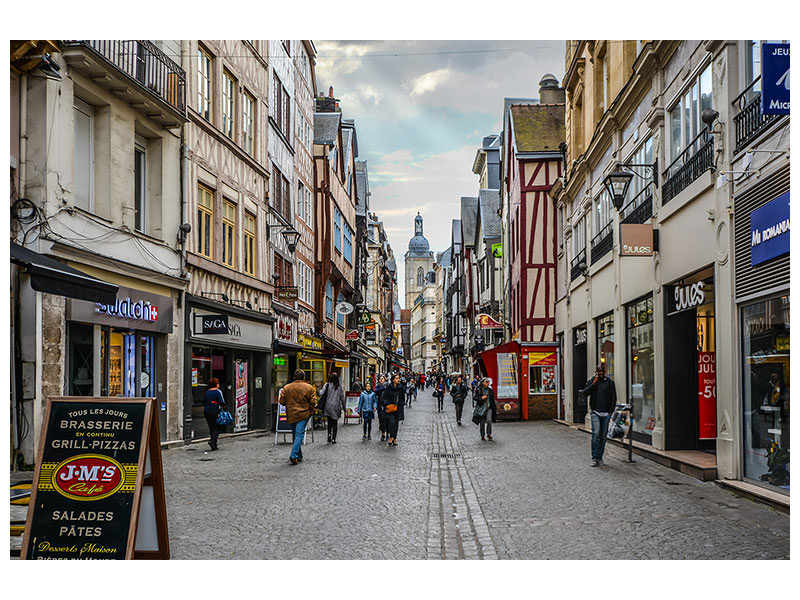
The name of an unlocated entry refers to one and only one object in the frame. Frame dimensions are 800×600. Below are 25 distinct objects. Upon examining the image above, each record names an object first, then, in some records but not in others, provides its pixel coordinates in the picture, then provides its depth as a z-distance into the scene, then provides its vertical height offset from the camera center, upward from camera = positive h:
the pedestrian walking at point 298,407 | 14.64 -0.87
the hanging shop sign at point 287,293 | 25.31 +1.78
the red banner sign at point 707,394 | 14.70 -0.72
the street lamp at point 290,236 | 25.61 +3.46
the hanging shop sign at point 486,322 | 37.30 +1.32
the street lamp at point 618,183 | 16.22 +3.11
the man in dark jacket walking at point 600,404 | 14.41 -0.87
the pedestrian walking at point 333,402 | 19.18 -1.03
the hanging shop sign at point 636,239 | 15.68 +2.00
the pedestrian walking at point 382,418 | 19.71 -1.45
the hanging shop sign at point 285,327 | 27.51 +0.90
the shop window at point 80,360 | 14.47 -0.04
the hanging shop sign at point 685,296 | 13.85 +0.90
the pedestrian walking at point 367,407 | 21.25 -1.30
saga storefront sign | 19.47 +0.57
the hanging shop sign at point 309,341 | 31.96 +0.52
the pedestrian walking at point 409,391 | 50.73 -2.18
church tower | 186.25 +19.30
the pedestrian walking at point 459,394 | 29.64 -1.40
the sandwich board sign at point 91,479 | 6.02 -0.84
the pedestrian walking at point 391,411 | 19.11 -1.23
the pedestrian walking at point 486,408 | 21.00 -1.32
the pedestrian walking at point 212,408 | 17.23 -1.01
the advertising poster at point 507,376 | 29.47 -0.77
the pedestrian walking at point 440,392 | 42.07 -1.85
